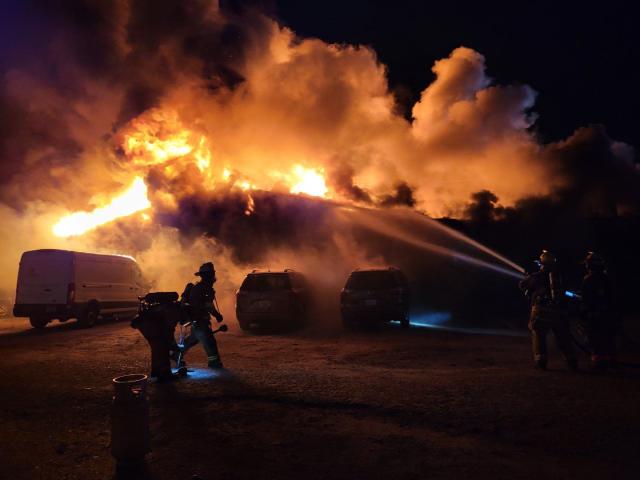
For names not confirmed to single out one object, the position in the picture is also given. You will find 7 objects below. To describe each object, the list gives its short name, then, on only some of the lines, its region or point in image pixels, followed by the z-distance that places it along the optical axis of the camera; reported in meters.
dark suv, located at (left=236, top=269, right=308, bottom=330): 13.84
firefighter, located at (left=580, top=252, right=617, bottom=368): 7.46
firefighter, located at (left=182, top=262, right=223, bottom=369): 8.16
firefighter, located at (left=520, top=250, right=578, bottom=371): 7.48
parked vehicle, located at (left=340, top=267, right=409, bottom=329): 13.45
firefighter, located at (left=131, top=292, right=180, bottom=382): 7.27
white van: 14.84
